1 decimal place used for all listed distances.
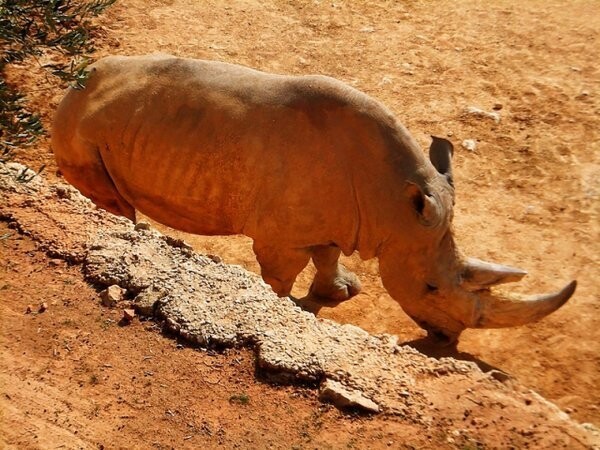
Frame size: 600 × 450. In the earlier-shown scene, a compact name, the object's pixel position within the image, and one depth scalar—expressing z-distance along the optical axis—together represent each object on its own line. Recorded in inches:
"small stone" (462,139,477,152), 393.1
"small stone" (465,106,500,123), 412.5
